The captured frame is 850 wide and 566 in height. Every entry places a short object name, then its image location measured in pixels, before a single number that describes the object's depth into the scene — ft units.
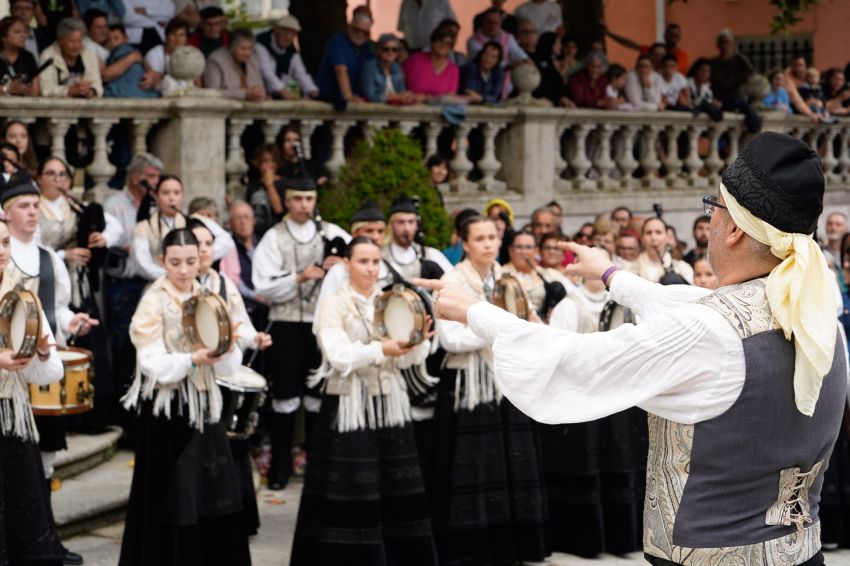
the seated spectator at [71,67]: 33.30
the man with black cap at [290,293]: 30.73
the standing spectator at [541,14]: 48.80
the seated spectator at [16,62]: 32.55
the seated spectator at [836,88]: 58.29
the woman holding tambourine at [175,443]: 23.26
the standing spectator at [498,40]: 44.09
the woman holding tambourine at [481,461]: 26.55
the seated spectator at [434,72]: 41.11
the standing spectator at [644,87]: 47.78
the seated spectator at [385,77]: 39.37
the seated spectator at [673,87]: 49.78
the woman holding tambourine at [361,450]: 24.25
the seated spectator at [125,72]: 35.32
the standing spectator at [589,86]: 46.39
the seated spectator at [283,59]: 38.52
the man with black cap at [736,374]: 11.62
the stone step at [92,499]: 26.66
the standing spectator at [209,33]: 37.81
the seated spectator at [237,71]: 36.50
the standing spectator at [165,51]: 36.06
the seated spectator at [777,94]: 53.67
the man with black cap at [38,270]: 24.45
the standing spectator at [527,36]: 46.34
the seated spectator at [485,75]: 42.78
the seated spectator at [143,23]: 37.19
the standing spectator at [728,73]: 52.60
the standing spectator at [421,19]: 44.01
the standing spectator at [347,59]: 38.60
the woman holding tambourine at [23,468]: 22.00
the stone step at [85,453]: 28.78
